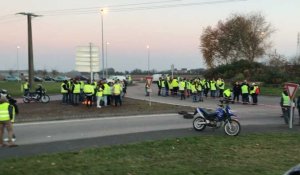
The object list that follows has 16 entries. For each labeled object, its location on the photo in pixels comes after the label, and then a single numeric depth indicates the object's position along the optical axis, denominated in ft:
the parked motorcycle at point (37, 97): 105.70
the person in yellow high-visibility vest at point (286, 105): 63.93
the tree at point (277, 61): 186.00
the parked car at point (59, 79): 315.33
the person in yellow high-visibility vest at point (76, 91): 95.04
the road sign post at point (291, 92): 58.95
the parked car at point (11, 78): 327.06
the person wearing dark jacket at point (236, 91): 108.68
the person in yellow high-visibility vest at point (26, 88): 107.62
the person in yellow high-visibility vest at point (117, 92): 92.43
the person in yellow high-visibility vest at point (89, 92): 90.99
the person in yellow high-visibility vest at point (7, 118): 45.19
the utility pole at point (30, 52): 157.32
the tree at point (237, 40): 246.88
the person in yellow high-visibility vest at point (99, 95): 90.38
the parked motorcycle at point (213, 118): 53.47
